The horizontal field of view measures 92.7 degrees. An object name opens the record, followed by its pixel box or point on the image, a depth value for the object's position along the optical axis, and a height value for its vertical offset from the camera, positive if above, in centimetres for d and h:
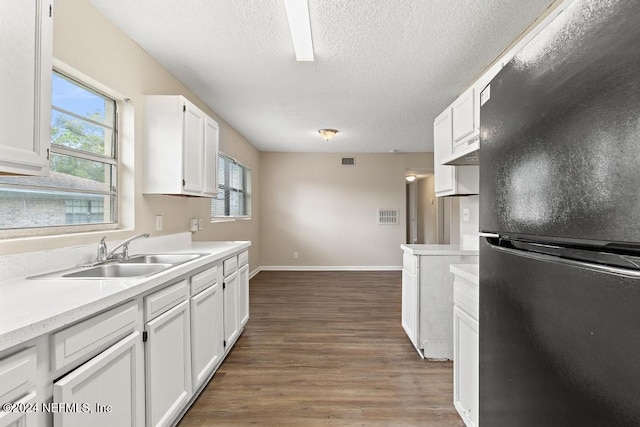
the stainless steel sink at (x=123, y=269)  174 -32
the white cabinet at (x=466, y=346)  148 -68
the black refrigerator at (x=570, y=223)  46 -1
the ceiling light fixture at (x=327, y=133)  461 +127
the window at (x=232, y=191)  441 +42
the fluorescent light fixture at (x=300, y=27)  183 +126
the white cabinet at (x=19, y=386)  78 -46
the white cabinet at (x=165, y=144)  241 +57
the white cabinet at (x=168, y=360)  142 -75
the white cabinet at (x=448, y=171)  243 +40
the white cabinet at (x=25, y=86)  108 +49
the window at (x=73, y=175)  156 +27
